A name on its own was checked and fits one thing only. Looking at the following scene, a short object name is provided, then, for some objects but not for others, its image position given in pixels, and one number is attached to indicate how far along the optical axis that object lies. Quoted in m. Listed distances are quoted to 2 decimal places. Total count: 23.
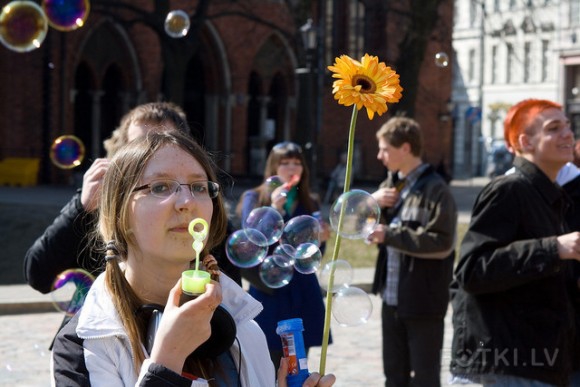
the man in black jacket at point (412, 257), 5.90
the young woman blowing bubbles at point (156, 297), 2.12
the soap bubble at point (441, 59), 7.88
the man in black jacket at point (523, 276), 4.07
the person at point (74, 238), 3.87
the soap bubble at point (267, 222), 4.52
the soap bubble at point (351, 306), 3.96
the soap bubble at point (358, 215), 3.93
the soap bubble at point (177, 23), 8.77
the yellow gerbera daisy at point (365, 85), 2.36
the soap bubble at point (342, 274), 4.29
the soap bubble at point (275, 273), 4.72
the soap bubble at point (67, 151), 6.52
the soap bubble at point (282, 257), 4.65
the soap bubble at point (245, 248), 4.23
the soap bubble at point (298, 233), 4.58
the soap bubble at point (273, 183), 5.82
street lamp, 21.84
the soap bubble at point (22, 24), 7.81
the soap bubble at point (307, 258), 4.32
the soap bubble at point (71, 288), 3.76
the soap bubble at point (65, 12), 7.36
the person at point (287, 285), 5.62
